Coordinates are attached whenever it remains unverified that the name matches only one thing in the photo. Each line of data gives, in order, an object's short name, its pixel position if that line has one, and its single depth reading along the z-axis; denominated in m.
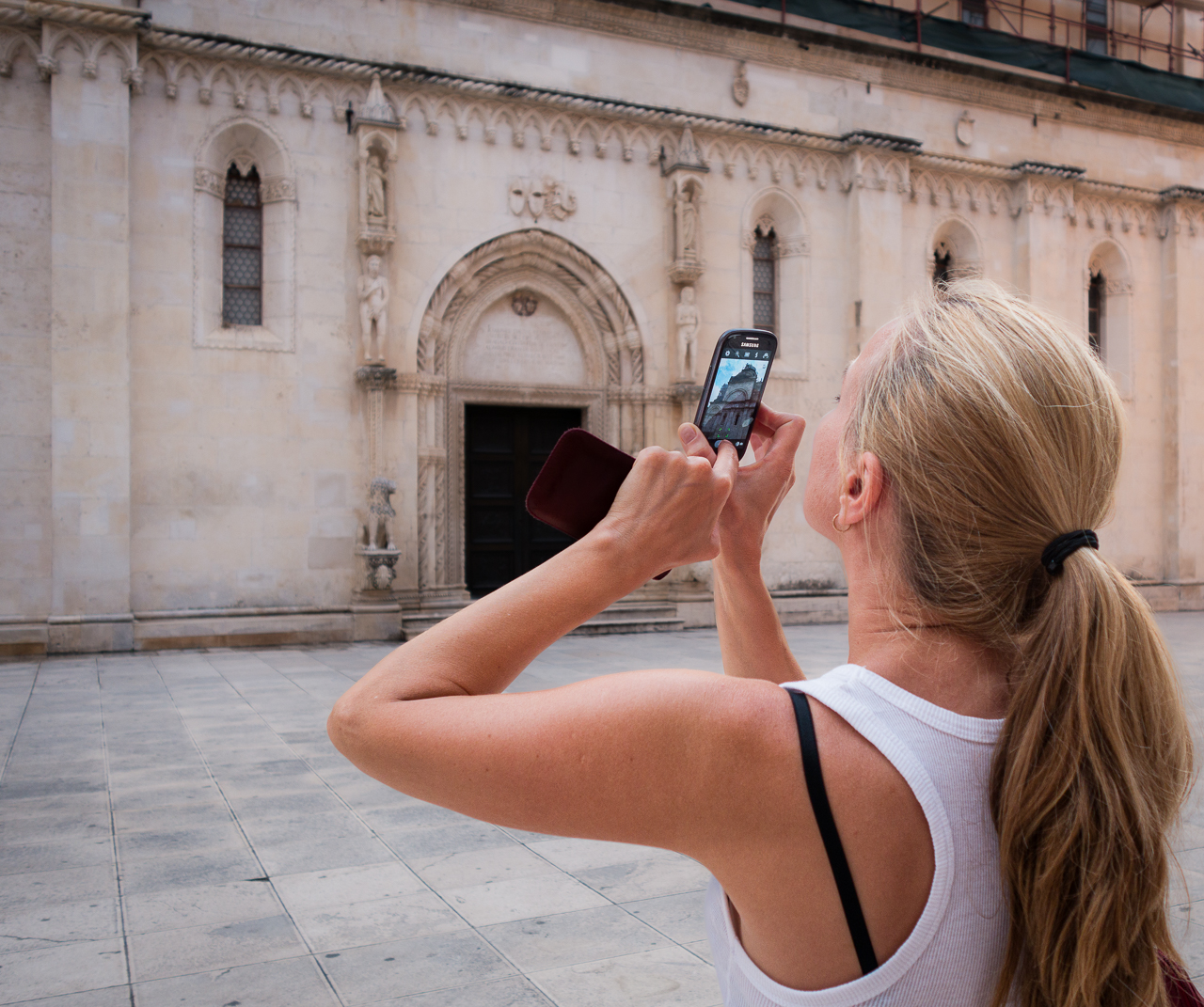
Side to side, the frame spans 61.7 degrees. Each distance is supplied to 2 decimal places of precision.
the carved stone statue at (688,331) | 14.70
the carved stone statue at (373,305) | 13.03
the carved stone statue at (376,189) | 13.05
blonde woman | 0.99
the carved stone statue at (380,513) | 12.80
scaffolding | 19.52
